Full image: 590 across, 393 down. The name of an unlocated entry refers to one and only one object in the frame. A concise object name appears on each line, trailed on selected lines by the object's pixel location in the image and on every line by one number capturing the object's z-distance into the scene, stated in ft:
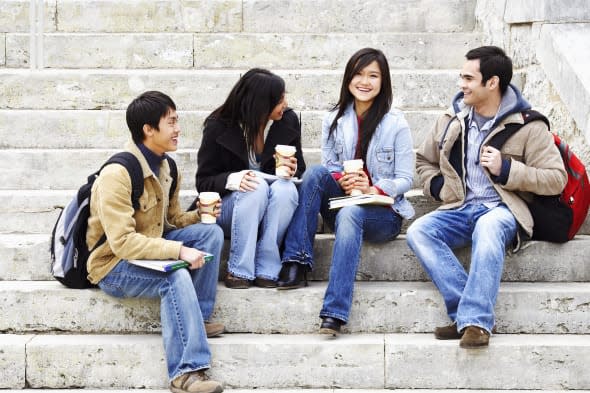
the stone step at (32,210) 39.10
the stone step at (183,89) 45.53
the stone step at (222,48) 49.11
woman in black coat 35.44
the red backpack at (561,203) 36.00
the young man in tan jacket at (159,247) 32.22
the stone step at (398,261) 36.54
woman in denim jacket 34.33
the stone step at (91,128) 43.55
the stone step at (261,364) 33.21
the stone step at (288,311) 34.81
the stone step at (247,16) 51.32
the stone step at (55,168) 41.64
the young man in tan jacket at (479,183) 33.54
